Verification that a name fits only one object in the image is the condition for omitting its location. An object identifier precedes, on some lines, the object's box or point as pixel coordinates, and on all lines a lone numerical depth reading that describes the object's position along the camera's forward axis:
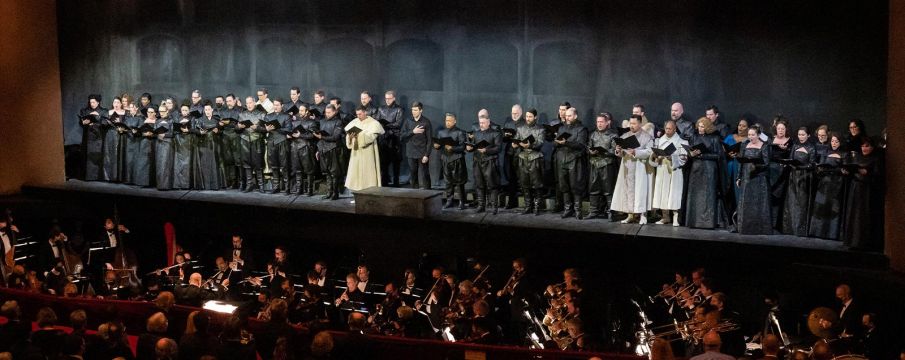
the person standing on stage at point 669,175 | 13.80
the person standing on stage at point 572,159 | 14.48
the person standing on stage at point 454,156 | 15.09
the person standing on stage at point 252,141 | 16.64
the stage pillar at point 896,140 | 12.10
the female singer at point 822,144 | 12.86
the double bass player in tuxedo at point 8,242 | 14.65
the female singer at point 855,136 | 12.46
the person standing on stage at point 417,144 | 15.72
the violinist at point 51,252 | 14.62
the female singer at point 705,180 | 13.55
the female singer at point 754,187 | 13.09
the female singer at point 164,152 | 17.14
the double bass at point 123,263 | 13.74
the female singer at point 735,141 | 13.73
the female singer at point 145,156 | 17.30
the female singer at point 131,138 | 17.52
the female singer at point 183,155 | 17.11
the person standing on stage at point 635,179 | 14.06
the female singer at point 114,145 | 17.72
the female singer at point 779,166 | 13.19
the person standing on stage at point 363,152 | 15.83
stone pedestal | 14.45
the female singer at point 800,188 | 12.95
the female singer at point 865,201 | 12.33
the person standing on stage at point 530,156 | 14.68
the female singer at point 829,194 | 12.66
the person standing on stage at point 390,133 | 16.16
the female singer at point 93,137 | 18.00
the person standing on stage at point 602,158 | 14.26
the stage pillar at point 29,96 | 17.95
